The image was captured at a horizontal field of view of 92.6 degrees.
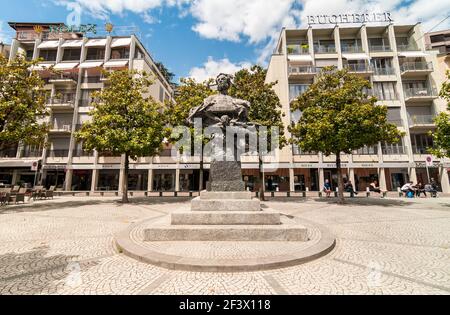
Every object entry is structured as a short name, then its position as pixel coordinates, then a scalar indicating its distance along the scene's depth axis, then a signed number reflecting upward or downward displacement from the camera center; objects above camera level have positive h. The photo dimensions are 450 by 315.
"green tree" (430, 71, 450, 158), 12.43 +3.18
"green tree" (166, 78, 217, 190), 16.31 +6.65
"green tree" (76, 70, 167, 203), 13.59 +4.05
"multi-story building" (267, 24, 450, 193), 26.61 +13.35
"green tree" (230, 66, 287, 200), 15.97 +6.23
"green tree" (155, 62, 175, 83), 44.02 +23.69
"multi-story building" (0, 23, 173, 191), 28.09 +10.42
